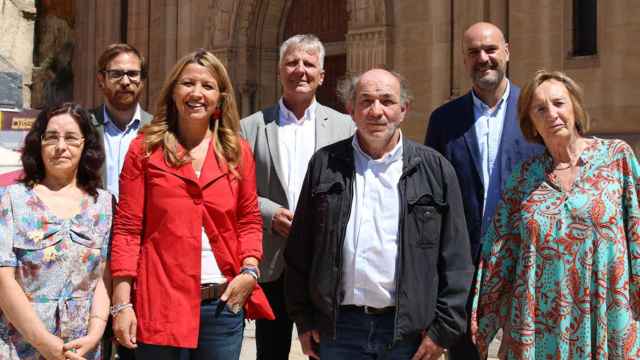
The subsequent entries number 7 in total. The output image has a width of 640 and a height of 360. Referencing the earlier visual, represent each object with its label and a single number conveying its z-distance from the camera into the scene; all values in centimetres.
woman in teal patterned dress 361
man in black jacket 360
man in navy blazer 448
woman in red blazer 362
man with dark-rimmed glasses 479
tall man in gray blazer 459
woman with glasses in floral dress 358
